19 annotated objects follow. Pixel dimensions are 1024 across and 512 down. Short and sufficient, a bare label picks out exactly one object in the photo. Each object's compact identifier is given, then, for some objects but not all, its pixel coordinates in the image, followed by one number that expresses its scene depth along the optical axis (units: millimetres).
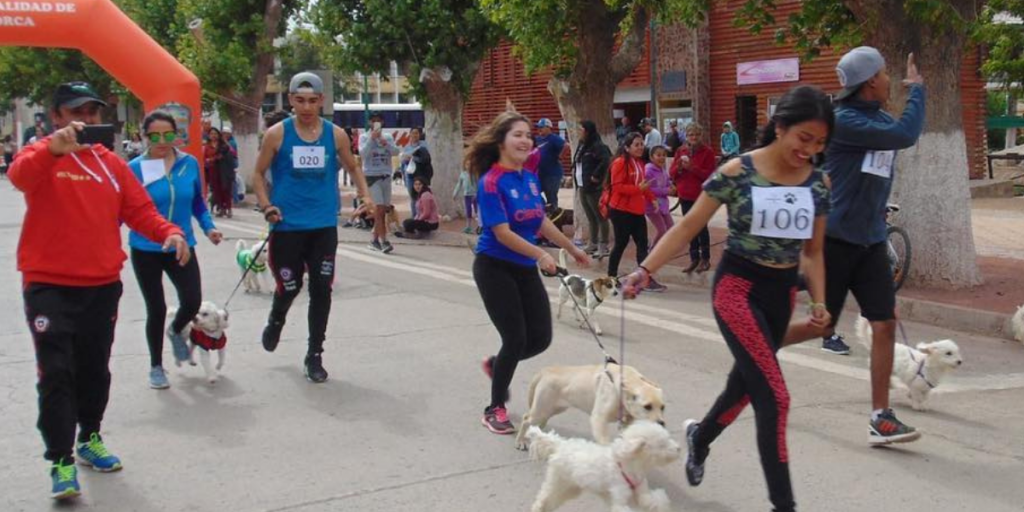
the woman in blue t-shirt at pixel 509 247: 5555
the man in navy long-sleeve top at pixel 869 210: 5379
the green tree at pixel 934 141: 9750
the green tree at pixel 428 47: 17453
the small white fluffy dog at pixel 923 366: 6297
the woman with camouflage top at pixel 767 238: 4172
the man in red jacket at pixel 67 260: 4641
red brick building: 22516
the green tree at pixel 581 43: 13648
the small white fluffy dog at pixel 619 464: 3973
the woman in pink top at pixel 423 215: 16859
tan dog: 4684
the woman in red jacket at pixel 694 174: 11977
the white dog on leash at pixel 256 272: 11102
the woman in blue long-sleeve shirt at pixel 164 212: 6590
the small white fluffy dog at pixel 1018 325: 8180
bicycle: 10086
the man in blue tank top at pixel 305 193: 6766
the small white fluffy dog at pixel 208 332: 6977
